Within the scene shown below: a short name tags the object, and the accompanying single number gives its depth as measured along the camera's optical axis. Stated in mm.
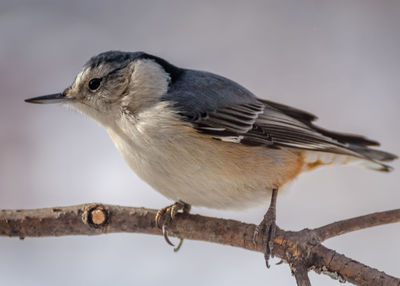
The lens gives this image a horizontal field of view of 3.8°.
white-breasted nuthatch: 2129
